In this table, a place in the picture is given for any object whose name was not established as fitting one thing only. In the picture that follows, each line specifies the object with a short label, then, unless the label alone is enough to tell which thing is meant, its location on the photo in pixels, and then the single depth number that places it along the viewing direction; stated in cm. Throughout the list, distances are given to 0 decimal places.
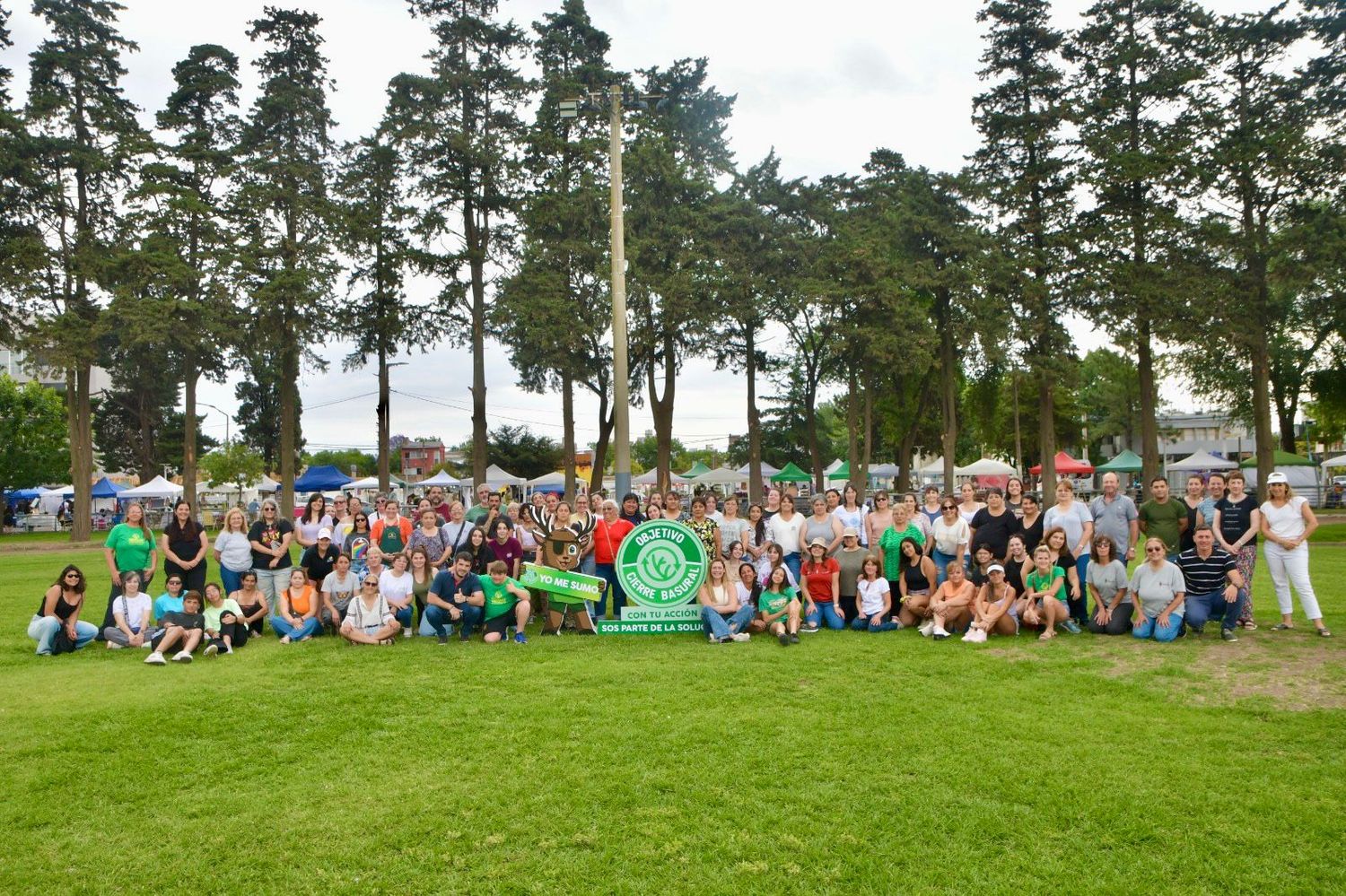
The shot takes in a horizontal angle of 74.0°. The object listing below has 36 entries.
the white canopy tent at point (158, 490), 3997
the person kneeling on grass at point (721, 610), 960
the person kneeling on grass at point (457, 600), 991
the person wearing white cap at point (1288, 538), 892
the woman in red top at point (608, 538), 1056
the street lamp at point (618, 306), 1299
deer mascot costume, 1023
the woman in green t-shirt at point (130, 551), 1023
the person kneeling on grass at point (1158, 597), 888
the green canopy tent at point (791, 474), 4309
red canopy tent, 4119
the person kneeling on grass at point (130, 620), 970
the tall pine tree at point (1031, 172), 2831
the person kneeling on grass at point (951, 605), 956
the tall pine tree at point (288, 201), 2966
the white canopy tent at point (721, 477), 4616
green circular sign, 1014
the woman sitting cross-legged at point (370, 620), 966
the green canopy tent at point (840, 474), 4388
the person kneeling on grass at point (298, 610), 998
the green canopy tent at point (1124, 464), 4200
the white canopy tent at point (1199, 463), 4199
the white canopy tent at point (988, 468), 4241
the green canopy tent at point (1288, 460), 3931
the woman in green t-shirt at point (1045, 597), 930
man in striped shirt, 905
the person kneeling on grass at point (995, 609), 927
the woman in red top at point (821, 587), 1016
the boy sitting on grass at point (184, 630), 905
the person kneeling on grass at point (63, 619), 961
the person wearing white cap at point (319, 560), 1057
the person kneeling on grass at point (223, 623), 936
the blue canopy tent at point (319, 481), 4094
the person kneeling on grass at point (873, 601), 1000
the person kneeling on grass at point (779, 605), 958
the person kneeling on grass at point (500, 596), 993
